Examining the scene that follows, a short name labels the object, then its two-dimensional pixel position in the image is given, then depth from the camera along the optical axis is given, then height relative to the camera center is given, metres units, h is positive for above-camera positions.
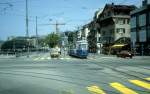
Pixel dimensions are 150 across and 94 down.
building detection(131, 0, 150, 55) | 31.89 +4.23
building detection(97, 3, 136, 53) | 42.28 +7.93
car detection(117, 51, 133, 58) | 25.85 -1.26
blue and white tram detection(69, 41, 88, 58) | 24.50 -0.27
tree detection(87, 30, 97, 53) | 52.81 +2.50
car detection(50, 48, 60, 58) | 27.96 -1.07
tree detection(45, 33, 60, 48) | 71.96 +3.76
